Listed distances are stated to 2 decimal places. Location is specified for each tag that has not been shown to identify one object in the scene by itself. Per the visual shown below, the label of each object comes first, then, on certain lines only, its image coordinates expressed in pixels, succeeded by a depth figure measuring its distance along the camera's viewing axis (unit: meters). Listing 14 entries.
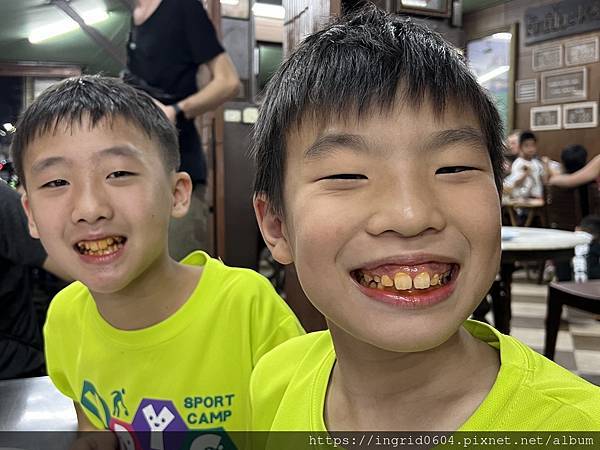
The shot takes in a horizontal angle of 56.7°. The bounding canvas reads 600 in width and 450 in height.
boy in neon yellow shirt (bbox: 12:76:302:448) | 0.82
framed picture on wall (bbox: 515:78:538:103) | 4.77
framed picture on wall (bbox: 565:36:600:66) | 3.24
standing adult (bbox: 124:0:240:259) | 1.06
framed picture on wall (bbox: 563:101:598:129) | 3.96
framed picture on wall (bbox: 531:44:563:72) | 4.42
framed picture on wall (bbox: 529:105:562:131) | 4.58
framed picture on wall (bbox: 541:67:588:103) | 4.17
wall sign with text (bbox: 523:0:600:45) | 2.50
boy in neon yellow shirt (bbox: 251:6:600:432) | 0.56
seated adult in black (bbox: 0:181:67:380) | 1.31
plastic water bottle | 3.08
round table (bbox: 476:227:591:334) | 2.52
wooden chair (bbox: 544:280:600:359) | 2.36
